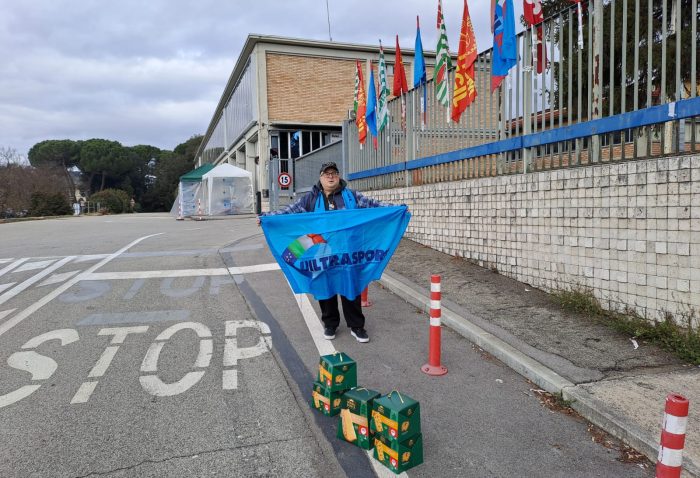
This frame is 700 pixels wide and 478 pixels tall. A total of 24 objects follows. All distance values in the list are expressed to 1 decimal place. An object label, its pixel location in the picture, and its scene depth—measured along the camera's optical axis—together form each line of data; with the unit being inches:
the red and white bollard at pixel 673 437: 88.5
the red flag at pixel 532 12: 291.9
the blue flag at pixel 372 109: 483.5
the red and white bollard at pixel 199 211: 1034.4
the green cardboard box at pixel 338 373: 139.9
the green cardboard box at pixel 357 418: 125.3
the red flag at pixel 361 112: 512.4
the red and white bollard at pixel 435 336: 176.9
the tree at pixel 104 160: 3056.1
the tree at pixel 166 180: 3127.5
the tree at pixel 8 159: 1837.4
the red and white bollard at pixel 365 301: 272.7
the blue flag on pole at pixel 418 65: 406.3
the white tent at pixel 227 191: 1107.3
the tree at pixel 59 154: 3127.5
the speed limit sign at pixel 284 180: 729.6
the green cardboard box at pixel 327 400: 143.0
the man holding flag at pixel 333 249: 211.6
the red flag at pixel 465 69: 325.1
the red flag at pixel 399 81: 457.8
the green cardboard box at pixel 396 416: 114.7
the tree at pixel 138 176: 3215.6
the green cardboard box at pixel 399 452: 115.6
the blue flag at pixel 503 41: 291.7
